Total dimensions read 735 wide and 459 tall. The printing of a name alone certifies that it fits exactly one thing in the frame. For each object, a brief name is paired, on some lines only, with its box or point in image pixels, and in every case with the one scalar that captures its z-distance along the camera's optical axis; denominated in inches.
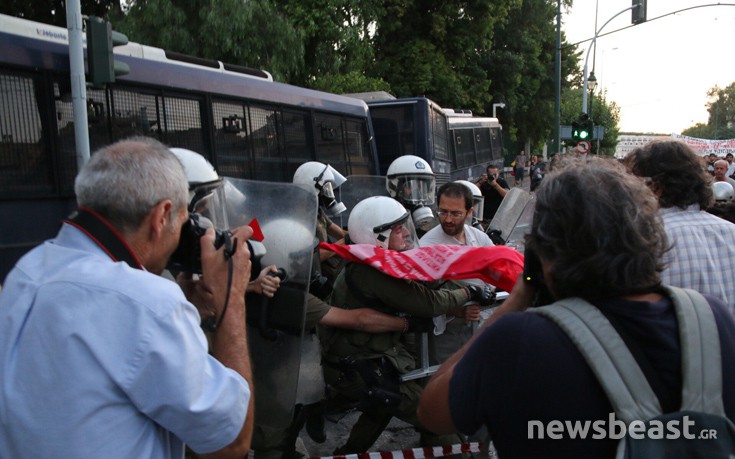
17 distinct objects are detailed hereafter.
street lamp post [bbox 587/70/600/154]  1219.7
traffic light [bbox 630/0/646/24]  674.2
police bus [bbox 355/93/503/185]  539.5
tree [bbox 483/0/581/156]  1099.3
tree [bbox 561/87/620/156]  2208.9
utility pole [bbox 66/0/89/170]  226.8
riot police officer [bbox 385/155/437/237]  232.2
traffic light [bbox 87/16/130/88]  228.8
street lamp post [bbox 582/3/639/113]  908.6
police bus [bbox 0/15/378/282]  226.8
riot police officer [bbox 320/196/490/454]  129.2
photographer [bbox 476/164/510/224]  412.2
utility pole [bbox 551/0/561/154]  871.7
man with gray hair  56.3
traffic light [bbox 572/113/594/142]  770.2
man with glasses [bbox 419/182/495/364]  178.4
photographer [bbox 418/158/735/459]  56.7
